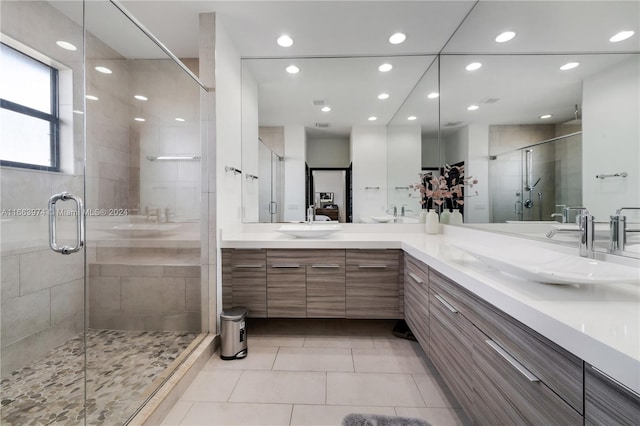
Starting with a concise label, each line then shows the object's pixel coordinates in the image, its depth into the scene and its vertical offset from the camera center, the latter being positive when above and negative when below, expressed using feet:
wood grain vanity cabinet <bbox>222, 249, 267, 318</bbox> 7.10 -1.85
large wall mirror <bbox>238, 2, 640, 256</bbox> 3.57 +2.08
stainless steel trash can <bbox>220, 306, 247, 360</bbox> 6.40 -3.04
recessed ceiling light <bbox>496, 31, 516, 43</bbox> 5.26 +3.54
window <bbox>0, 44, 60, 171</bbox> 4.49 +1.80
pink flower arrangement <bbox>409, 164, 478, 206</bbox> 7.37 +0.75
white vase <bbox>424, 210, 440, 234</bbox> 8.28 -0.39
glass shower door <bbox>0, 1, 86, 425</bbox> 4.52 -0.05
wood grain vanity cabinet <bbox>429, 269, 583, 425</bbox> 2.22 -1.69
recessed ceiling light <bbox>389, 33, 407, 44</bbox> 7.48 +4.91
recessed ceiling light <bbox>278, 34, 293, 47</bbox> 7.65 +4.97
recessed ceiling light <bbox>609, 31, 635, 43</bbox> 3.29 +2.20
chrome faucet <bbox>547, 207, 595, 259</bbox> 3.66 -0.33
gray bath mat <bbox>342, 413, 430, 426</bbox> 4.42 -3.54
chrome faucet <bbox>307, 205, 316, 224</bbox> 8.89 -0.04
